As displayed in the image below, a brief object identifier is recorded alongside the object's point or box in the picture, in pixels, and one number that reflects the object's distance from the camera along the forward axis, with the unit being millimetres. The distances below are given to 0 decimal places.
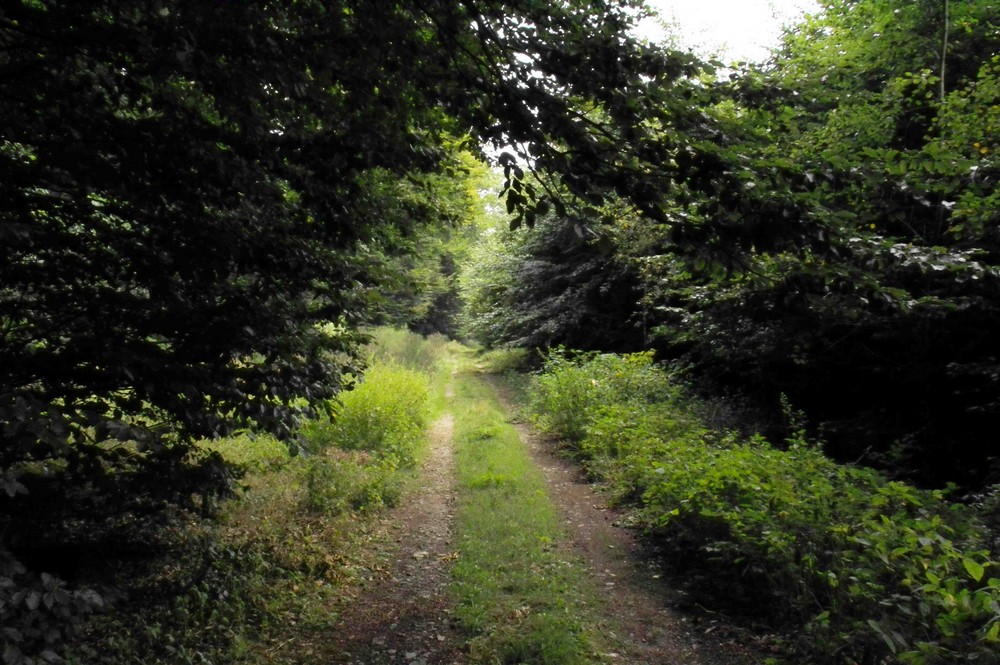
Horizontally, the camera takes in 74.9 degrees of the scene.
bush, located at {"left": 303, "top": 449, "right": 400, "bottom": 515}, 7742
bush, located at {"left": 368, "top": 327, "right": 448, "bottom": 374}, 19438
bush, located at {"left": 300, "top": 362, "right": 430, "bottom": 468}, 10461
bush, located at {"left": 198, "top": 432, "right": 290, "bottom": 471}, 8906
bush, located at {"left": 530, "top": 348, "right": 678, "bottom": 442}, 12406
